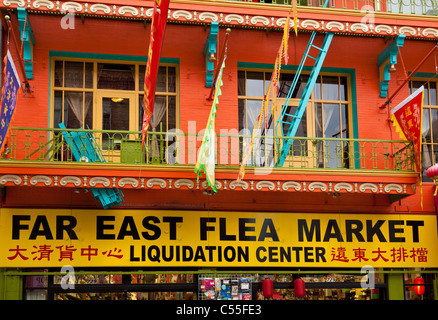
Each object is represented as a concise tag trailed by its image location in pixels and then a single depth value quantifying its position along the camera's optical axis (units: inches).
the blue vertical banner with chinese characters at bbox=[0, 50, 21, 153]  562.6
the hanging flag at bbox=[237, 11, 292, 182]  609.6
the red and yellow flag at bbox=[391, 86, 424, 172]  628.4
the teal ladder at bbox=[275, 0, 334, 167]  657.6
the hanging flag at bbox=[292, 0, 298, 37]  611.8
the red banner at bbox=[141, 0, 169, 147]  516.1
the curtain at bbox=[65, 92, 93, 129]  677.3
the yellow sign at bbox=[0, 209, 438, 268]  631.8
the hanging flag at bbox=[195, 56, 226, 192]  570.3
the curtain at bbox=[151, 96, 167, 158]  689.0
